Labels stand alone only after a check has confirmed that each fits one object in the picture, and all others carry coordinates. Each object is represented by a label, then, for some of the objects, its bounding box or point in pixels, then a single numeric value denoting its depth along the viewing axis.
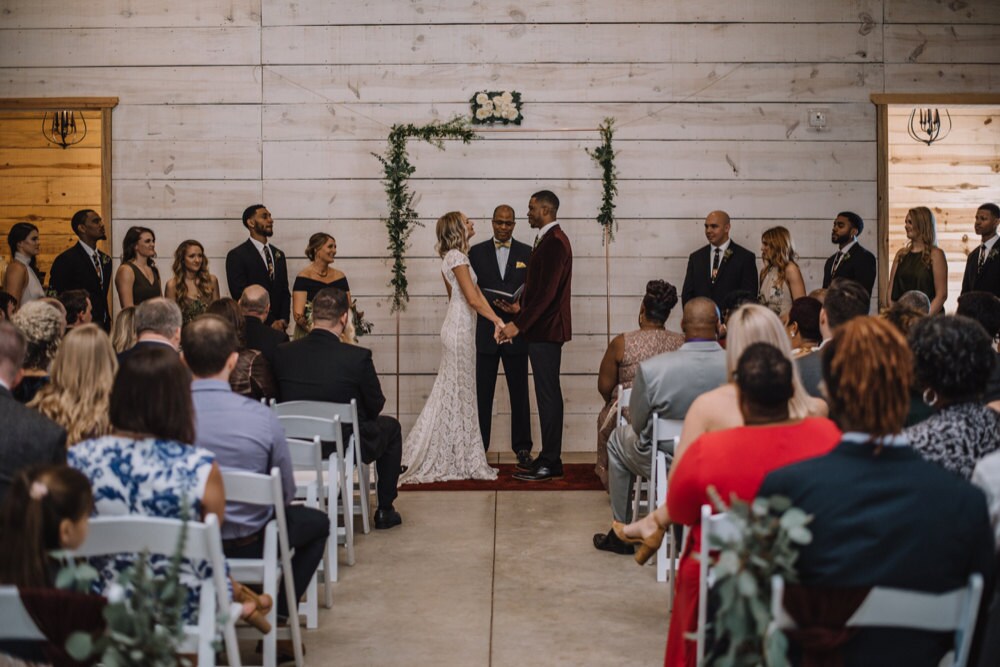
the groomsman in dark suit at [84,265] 8.19
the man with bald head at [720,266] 8.31
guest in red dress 3.08
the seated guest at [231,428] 3.80
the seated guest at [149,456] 3.07
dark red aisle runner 7.17
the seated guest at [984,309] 4.62
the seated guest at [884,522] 2.54
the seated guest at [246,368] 5.48
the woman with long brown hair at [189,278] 7.99
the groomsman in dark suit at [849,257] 8.24
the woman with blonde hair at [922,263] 7.77
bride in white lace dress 7.42
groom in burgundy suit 7.43
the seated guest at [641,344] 6.08
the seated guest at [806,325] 5.14
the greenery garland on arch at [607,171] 8.67
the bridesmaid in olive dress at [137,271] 7.98
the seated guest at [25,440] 3.16
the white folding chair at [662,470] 4.90
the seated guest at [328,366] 5.71
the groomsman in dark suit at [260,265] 8.30
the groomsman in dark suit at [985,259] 7.78
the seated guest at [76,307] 5.88
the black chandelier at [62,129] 10.56
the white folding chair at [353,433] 5.35
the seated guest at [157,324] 4.66
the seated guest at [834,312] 4.68
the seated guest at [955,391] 3.13
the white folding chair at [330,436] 4.97
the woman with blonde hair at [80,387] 3.61
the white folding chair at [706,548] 2.91
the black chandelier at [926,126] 10.52
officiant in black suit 7.82
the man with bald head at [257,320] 6.18
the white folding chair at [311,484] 4.50
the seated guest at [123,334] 5.27
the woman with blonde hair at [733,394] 3.71
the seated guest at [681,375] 5.15
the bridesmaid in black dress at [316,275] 8.09
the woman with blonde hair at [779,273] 8.09
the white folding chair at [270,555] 3.54
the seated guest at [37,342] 4.55
